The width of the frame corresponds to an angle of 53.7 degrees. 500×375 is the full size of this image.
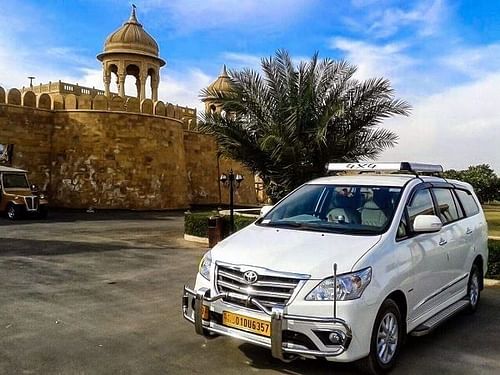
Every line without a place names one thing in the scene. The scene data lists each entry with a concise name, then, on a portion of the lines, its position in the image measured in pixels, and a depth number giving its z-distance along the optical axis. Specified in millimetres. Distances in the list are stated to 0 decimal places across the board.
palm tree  12750
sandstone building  24859
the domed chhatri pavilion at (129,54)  31641
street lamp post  12891
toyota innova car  3811
